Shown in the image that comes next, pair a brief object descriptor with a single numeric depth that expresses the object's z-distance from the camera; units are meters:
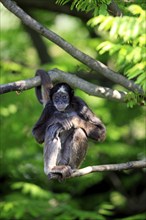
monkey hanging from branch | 17.31
